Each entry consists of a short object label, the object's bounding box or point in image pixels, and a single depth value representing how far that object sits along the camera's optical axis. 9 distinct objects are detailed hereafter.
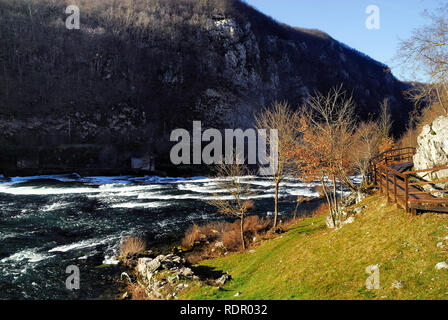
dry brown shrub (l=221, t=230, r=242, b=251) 19.76
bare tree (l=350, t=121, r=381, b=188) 23.04
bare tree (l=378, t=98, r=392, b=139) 39.27
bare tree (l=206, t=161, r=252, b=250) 19.20
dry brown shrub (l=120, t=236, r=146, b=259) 18.78
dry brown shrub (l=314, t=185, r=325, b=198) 37.80
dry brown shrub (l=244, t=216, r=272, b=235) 22.49
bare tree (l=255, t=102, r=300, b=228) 20.95
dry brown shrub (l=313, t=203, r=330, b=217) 26.10
